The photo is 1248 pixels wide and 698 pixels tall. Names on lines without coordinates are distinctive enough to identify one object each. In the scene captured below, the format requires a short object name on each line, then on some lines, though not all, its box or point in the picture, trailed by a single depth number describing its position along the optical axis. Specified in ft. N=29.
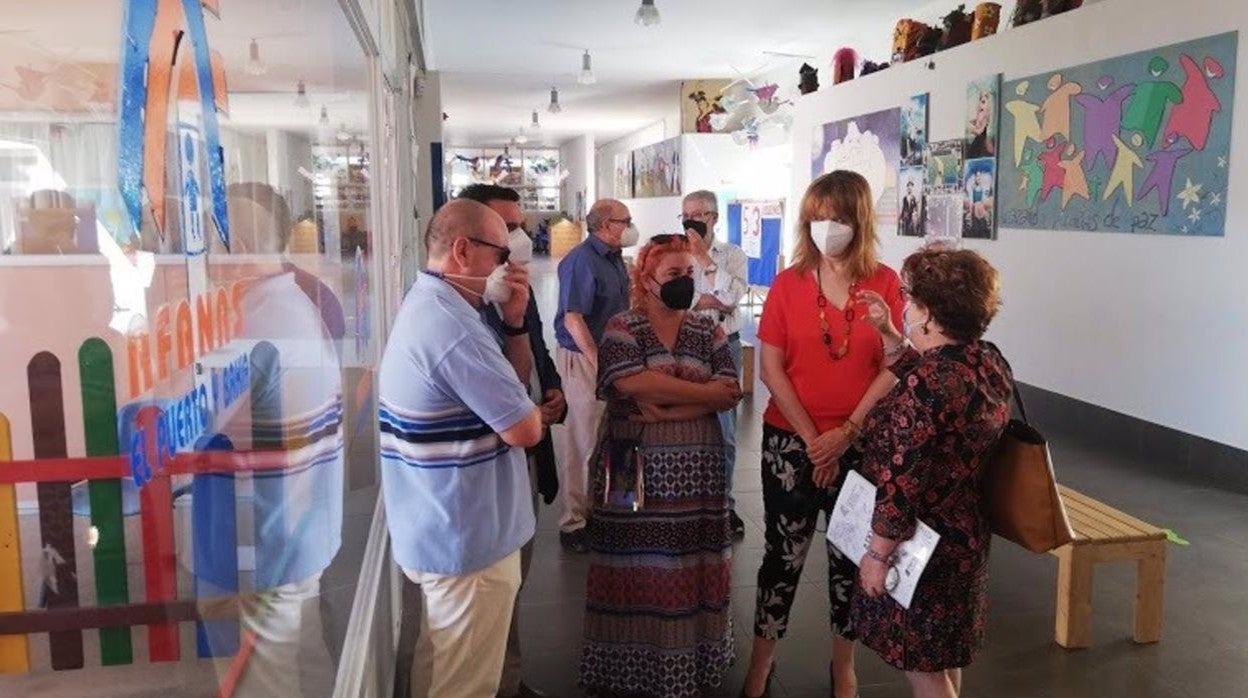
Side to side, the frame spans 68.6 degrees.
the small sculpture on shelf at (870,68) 29.70
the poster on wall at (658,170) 49.03
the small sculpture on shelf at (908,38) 27.02
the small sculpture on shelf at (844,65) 32.01
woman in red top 8.26
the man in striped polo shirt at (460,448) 6.59
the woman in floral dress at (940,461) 6.48
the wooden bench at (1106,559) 10.54
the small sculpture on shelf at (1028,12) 21.77
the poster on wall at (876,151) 28.07
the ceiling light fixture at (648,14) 25.26
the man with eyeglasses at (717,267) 13.74
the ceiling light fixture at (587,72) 35.05
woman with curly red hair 8.31
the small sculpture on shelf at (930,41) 26.23
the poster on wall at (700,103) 46.39
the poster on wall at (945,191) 24.88
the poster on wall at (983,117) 23.02
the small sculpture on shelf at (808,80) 35.01
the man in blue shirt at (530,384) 8.40
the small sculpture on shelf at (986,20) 23.72
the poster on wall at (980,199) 23.47
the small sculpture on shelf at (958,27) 24.94
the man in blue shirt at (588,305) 12.73
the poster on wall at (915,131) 26.22
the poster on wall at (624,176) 64.29
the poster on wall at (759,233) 41.83
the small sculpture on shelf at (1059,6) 20.88
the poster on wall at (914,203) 26.73
